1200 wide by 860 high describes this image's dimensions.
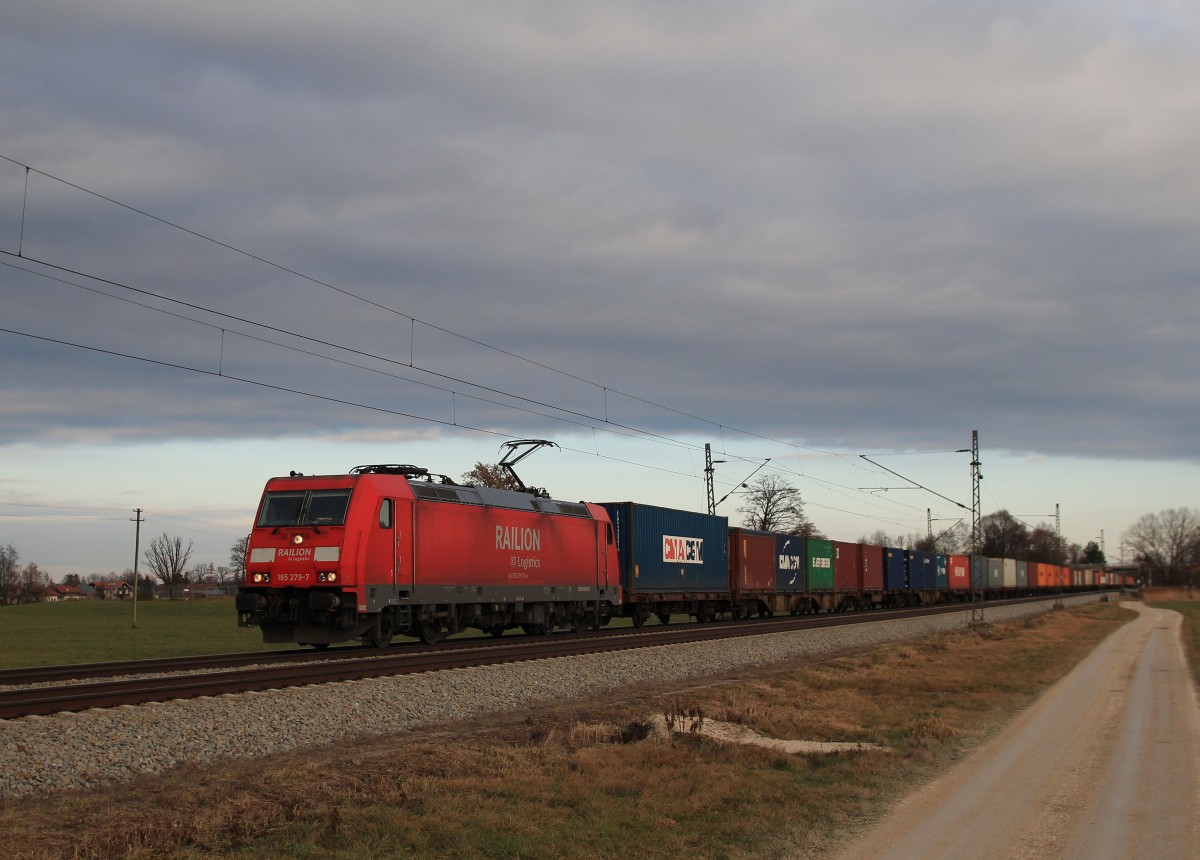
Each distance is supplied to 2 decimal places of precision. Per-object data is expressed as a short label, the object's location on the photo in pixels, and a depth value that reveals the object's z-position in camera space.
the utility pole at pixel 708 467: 51.53
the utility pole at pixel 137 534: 59.36
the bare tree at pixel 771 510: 105.12
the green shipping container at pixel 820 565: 52.12
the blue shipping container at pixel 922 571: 67.94
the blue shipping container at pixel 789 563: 48.84
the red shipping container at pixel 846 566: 55.84
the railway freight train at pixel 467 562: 22.25
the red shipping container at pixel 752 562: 44.81
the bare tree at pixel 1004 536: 182.12
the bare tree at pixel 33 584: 140.25
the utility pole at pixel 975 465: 43.89
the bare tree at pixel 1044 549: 190.88
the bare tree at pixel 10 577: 139.35
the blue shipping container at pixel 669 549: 36.19
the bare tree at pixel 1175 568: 187.50
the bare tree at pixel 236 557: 122.56
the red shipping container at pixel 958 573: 75.69
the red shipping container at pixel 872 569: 59.59
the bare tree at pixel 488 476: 63.22
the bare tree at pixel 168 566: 156.50
